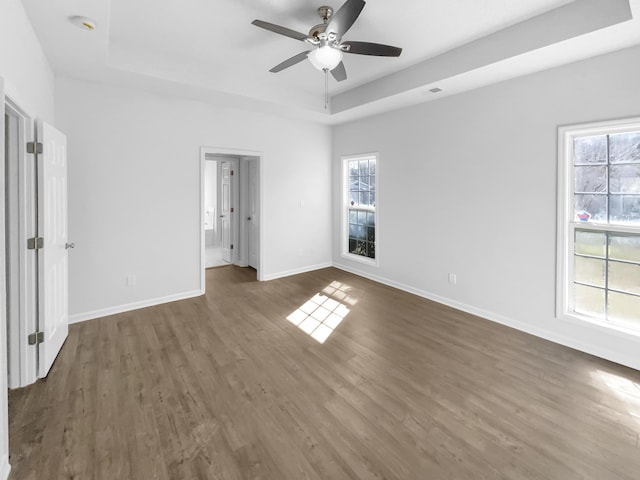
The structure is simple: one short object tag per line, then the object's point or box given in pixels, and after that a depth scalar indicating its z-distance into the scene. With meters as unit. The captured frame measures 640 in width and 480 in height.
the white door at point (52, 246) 2.42
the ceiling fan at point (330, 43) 2.28
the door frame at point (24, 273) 2.27
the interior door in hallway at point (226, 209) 6.39
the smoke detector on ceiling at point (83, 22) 2.30
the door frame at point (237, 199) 4.39
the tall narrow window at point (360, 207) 5.37
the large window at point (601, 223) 2.74
